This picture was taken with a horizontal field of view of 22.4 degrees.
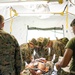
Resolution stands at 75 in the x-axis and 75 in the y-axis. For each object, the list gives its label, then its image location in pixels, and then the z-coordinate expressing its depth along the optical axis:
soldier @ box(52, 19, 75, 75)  2.46
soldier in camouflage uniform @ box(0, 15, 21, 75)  2.71
